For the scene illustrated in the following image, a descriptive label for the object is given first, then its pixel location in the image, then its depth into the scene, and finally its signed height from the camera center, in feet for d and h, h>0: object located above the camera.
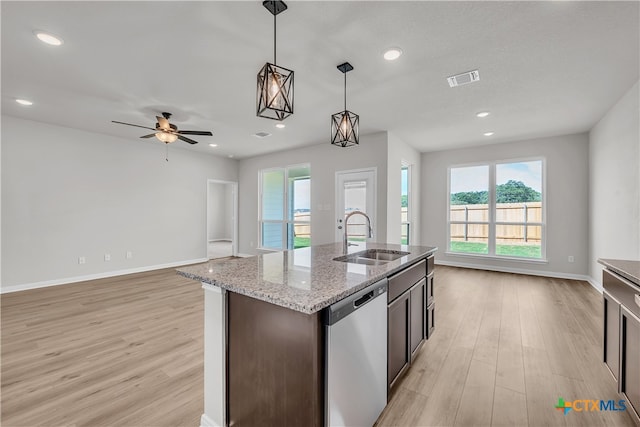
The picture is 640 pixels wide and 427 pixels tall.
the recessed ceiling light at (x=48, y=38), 7.44 +4.72
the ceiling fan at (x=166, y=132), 13.03 +3.79
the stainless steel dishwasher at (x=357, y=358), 4.02 -2.37
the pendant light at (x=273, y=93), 5.68 +2.47
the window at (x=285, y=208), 21.15 +0.31
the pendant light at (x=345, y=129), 8.39 +2.50
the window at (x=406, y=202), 20.44 +0.77
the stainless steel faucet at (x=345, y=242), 8.09 -0.98
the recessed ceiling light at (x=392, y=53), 8.09 +4.73
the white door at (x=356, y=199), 16.83 +0.85
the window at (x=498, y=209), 17.97 +0.26
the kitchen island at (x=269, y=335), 3.93 -1.95
